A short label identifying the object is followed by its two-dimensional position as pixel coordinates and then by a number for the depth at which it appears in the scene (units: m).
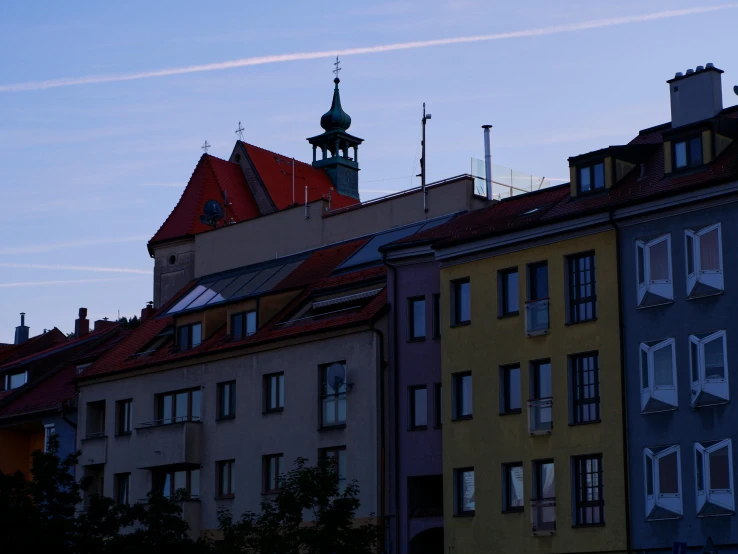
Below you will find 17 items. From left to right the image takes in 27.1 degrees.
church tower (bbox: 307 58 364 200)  111.56
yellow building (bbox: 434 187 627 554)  41.38
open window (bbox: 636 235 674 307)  40.38
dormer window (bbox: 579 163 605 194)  44.19
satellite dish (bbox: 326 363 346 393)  50.03
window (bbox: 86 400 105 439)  61.69
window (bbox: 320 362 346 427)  50.12
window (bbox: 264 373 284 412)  52.94
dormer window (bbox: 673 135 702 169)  41.38
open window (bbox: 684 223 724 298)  39.12
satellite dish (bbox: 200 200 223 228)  84.94
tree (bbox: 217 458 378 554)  43.59
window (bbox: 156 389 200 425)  56.72
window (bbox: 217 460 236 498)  54.19
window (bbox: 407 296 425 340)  48.69
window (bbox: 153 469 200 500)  55.88
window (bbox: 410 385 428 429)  47.84
